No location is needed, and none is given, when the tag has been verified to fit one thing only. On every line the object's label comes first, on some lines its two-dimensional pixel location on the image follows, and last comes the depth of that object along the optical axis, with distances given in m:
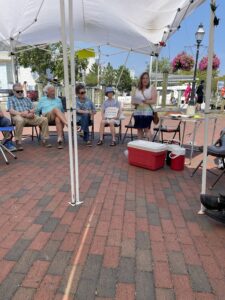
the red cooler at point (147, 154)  4.03
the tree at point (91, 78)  40.41
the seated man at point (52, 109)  5.49
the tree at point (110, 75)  35.53
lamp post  10.02
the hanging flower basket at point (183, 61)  17.91
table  4.47
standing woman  5.18
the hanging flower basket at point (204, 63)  17.18
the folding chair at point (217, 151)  3.33
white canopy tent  4.46
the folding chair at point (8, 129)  4.44
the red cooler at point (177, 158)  4.11
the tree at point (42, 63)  18.47
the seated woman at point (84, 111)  5.63
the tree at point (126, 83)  40.75
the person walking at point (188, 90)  15.41
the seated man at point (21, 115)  5.11
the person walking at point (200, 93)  13.18
